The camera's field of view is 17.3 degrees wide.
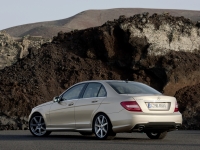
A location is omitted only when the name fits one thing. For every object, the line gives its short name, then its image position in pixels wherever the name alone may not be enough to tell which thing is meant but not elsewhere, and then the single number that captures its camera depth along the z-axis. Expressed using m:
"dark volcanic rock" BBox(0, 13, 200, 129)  30.61
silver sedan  15.41
